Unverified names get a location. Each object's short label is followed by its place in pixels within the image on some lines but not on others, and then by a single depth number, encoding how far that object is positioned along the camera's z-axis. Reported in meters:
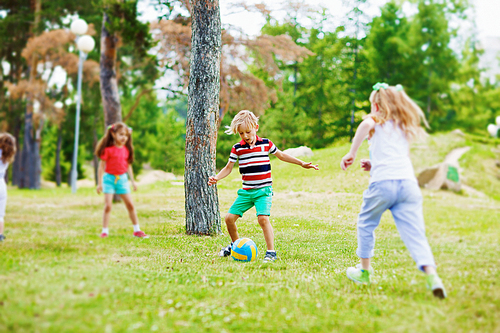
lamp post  11.70
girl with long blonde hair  3.55
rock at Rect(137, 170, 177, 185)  8.03
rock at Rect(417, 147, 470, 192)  12.59
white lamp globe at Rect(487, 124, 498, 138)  21.22
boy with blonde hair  4.90
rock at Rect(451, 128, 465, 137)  19.45
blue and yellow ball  5.04
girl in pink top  6.92
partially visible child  6.33
